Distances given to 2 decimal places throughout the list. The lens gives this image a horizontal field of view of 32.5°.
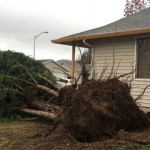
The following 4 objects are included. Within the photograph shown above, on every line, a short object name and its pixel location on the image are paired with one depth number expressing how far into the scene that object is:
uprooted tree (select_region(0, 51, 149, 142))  6.00
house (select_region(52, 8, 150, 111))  8.64
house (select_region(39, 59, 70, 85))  40.48
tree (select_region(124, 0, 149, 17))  22.95
